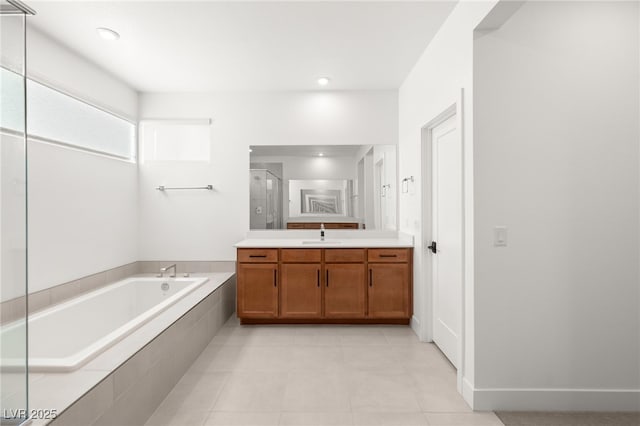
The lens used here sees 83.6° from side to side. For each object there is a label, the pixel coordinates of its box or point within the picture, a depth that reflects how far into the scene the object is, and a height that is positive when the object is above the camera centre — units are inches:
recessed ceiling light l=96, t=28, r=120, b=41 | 105.0 +53.7
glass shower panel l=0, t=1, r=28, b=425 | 49.1 -1.1
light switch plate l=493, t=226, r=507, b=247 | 81.3 -5.2
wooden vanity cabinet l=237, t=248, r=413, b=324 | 137.8 -27.3
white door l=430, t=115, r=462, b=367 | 103.8 -6.6
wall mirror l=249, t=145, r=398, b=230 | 161.5 +12.1
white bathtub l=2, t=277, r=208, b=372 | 67.9 -30.8
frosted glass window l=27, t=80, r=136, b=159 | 105.8 +31.1
